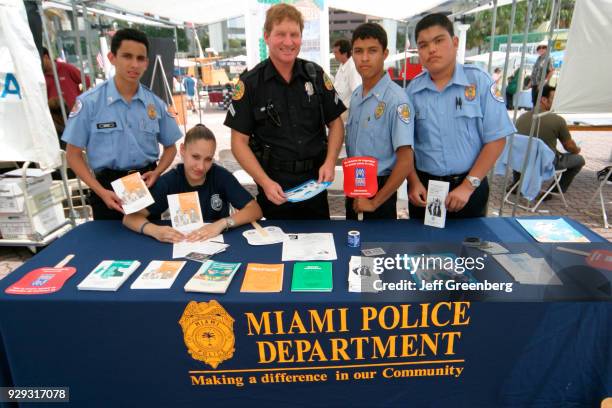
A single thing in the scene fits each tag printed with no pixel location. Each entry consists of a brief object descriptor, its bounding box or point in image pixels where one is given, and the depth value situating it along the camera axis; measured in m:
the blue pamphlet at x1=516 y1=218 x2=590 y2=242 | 1.82
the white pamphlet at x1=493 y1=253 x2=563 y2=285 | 1.50
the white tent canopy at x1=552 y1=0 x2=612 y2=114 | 3.05
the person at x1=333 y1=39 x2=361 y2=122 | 5.11
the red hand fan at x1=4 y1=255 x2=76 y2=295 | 1.49
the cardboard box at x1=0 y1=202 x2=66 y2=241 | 3.40
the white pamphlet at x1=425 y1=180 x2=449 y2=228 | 1.89
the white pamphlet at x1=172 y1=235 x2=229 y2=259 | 1.78
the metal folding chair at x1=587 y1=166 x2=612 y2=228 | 4.00
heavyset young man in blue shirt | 2.01
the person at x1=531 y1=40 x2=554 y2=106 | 8.64
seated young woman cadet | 1.96
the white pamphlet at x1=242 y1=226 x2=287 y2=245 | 1.89
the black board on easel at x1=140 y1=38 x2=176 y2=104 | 5.81
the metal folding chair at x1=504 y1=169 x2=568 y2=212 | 4.42
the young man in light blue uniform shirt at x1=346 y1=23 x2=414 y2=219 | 2.04
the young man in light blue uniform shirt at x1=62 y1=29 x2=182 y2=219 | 2.26
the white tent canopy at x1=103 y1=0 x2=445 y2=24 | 4.36
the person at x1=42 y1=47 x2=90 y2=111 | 4.52
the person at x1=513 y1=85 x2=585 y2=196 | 4.35
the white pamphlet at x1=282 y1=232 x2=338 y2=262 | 1.72
